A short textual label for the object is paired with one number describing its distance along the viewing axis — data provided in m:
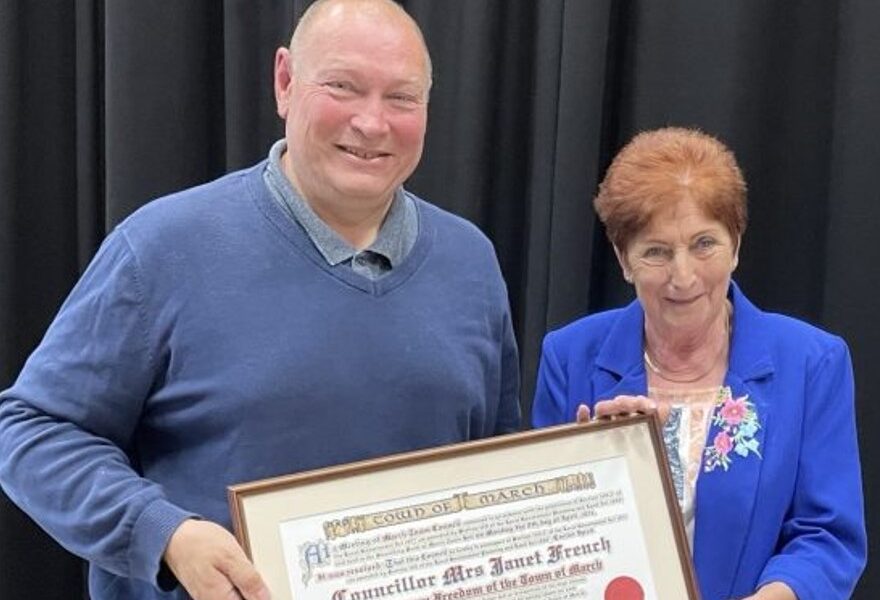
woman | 1.44
